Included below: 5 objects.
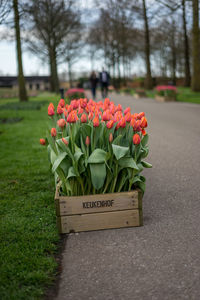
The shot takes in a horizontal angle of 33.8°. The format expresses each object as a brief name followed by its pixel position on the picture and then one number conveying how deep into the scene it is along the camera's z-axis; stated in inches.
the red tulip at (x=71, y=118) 130.9
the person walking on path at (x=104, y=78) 790.5
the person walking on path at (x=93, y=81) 841.7
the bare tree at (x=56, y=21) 775.5
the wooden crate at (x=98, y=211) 131.0
